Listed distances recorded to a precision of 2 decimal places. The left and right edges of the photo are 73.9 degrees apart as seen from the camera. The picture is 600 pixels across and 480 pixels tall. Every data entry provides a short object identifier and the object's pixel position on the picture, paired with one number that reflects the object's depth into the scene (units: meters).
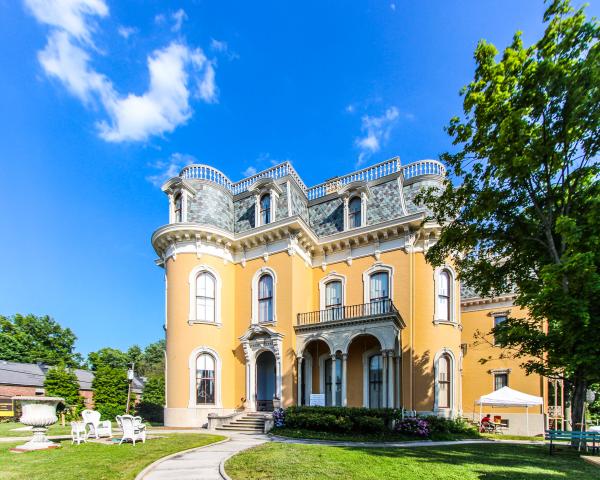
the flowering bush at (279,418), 15.19
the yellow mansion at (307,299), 17.03
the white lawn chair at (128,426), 10.70
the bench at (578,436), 9.55
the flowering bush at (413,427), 13.92
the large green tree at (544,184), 9.01
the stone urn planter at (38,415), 10.02
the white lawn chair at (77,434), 10.76
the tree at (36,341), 38.84
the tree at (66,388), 20.45
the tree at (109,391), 19.66
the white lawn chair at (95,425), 11.58
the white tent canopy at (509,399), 16.77
